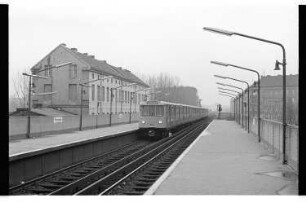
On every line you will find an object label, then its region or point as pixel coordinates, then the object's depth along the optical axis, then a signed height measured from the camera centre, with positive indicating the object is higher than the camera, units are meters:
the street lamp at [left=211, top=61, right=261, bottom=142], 23.69 +2.33
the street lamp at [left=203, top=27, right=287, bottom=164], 13.41 +1.89
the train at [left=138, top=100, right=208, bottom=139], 30.38 -1.08
